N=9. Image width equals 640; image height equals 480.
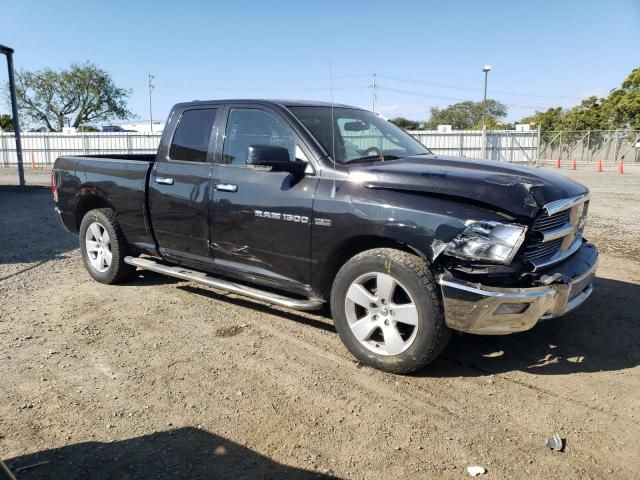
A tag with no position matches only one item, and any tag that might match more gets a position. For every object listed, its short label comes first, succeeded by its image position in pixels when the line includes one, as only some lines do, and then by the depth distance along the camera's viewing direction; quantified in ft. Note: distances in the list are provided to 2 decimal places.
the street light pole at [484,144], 90.25
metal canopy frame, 49.37
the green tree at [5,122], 179.05
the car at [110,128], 158.26
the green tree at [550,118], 192.34
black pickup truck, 10.82
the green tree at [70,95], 172.76
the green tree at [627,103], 135.95
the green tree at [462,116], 282.56
